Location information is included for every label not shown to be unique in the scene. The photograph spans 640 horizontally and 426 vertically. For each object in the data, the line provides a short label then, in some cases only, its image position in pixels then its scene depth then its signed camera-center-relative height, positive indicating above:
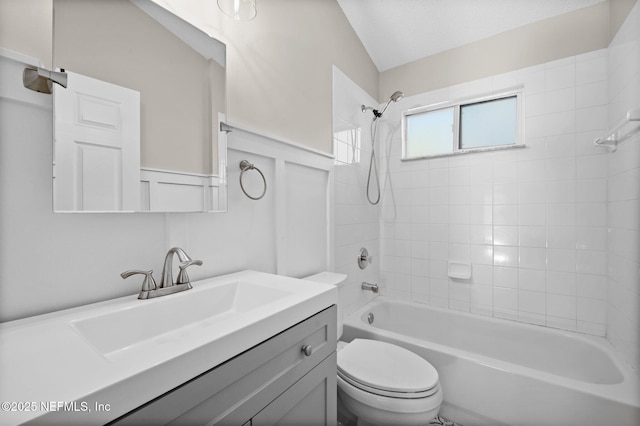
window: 2.17 +0.71
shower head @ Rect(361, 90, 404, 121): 2.19 +0.86
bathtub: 1.28 -0.89
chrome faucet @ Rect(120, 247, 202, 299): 0.92 -0.24
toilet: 1.22 -0.79
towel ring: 1.30 +0.21
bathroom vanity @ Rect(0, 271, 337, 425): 0.46 -0.31
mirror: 0.82 +0.34
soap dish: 2.22 -0.47
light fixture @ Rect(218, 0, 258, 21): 1.25 +0.93
